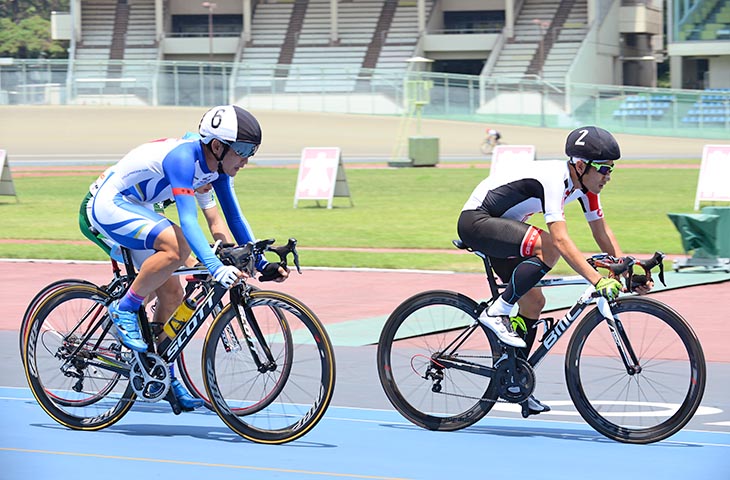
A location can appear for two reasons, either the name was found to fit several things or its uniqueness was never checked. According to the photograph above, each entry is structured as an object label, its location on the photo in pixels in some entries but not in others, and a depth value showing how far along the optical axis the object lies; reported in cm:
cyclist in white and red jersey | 1291
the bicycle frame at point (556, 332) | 1285
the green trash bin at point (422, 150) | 7956
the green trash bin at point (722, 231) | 2873
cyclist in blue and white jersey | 1291
